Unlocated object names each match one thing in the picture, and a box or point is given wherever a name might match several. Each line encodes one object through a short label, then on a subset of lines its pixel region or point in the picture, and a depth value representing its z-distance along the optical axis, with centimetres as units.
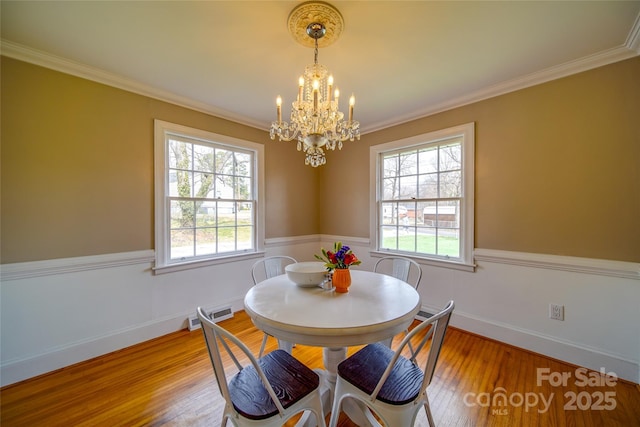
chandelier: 148
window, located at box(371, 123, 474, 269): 262
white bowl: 168
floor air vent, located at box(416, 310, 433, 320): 279
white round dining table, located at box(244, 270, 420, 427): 117
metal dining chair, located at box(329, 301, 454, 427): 111
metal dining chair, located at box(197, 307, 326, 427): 104
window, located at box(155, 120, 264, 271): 252
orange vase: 162
